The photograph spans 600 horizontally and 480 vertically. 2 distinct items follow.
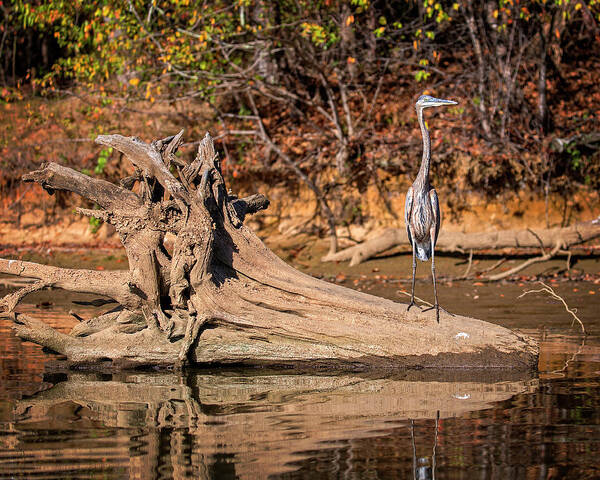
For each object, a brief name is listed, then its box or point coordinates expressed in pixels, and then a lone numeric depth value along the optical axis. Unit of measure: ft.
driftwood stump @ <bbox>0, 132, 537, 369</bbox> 47.32
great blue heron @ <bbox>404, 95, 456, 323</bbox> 54.85
